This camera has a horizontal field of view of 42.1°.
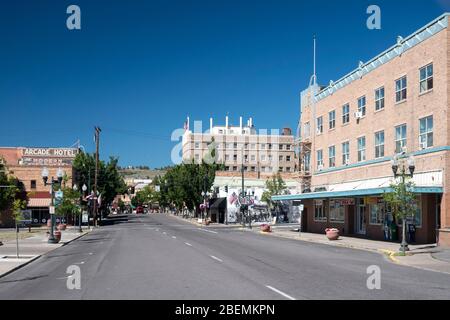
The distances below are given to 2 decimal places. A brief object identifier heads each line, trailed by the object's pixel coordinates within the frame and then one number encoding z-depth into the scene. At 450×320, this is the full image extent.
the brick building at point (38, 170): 71.88
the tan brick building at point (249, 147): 138.25
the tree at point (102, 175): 82.19
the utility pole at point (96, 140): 71.25
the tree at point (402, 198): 27.28
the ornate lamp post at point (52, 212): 34.46
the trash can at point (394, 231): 35.84
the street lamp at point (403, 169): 26.65
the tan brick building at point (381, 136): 31.91
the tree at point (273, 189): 73.12
